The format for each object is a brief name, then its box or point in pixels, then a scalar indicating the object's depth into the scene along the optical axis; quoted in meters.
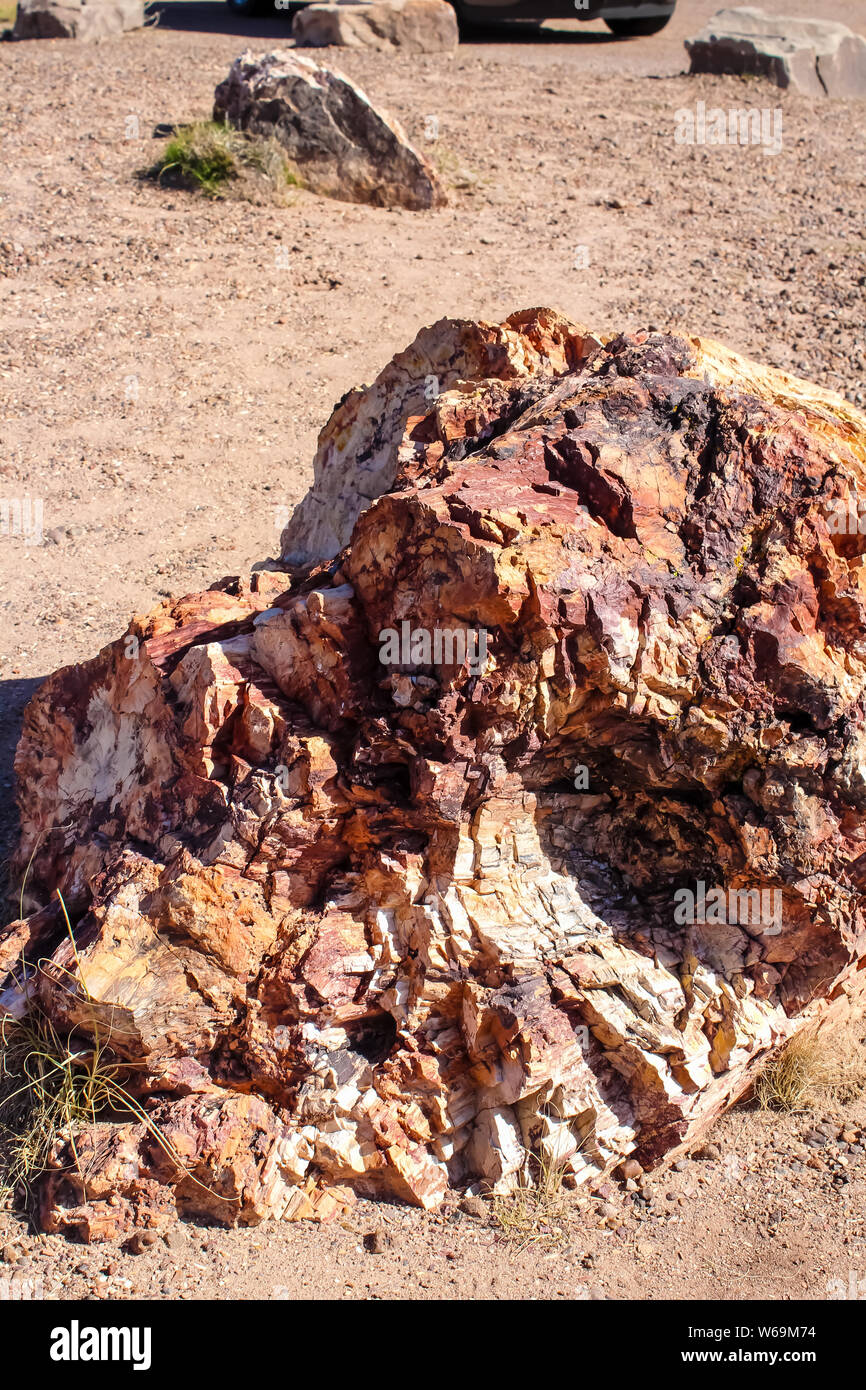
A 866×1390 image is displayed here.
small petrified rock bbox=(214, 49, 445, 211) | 10.29
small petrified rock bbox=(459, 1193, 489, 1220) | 3.29
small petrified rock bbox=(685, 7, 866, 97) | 13.51
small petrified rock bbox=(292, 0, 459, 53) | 14.26
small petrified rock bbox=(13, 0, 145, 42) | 14.42
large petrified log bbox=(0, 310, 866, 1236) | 3.19
